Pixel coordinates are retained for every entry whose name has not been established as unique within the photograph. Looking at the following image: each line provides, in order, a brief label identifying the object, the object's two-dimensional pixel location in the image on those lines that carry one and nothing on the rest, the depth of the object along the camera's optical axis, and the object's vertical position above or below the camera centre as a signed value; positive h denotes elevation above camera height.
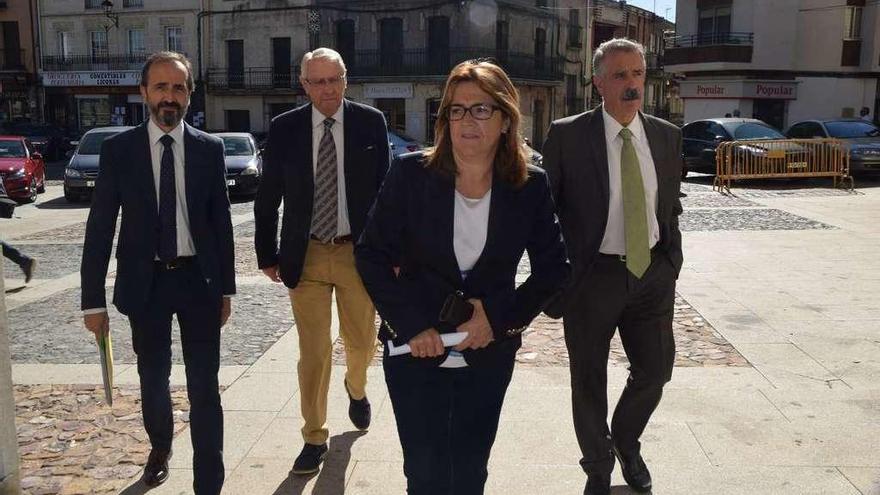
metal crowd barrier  18.75 -0.75
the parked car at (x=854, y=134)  19.52 -0.21
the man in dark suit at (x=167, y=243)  3.60 -0.54
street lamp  41.59 +5.32
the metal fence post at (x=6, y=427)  3.28 -1.22
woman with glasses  2.76 -0.51
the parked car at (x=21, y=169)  18.08 -1.17
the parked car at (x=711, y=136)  20.41 -0.26
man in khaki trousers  4.18 -0.42
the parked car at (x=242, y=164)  18.25 -0.98
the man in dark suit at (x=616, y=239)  3.62 -0.51
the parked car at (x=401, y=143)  23.78 -0.64
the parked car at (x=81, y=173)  18.02 -1.19
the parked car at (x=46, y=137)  33.09 -0.81
